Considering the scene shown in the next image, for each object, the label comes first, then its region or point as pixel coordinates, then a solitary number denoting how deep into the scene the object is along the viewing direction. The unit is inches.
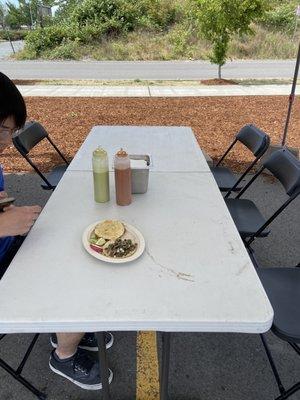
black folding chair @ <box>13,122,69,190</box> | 96.1
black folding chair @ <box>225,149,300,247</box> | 75.5
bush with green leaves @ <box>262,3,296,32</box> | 917.8
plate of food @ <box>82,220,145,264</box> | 49.1
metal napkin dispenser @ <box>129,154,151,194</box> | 65.2
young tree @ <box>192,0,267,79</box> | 327.9
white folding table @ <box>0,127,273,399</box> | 39.8
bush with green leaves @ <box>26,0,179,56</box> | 792.3
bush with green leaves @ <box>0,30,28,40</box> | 1417.8
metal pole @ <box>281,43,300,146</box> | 140.6
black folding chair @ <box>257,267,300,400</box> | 58.1
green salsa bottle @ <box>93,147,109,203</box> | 59.6
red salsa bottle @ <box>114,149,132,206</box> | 59.2
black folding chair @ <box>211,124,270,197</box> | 100.2
